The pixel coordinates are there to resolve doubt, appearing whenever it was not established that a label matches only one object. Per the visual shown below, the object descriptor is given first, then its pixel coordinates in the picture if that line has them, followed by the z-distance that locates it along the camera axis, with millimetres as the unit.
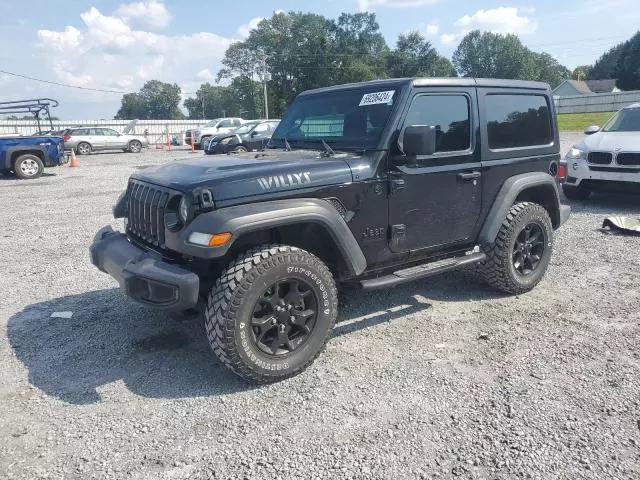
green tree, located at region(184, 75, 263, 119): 76750
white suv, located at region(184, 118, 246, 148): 28078
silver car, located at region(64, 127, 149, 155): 25062
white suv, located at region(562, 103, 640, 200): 8422
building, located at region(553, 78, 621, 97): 82100
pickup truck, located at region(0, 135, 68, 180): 14758
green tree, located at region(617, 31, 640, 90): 62906
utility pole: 50525
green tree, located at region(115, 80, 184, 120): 108312
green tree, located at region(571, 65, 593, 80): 97788
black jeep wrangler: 3232
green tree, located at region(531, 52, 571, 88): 103125
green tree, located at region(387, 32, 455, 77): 72250
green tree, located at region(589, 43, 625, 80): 92788
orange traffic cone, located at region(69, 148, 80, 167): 19031
